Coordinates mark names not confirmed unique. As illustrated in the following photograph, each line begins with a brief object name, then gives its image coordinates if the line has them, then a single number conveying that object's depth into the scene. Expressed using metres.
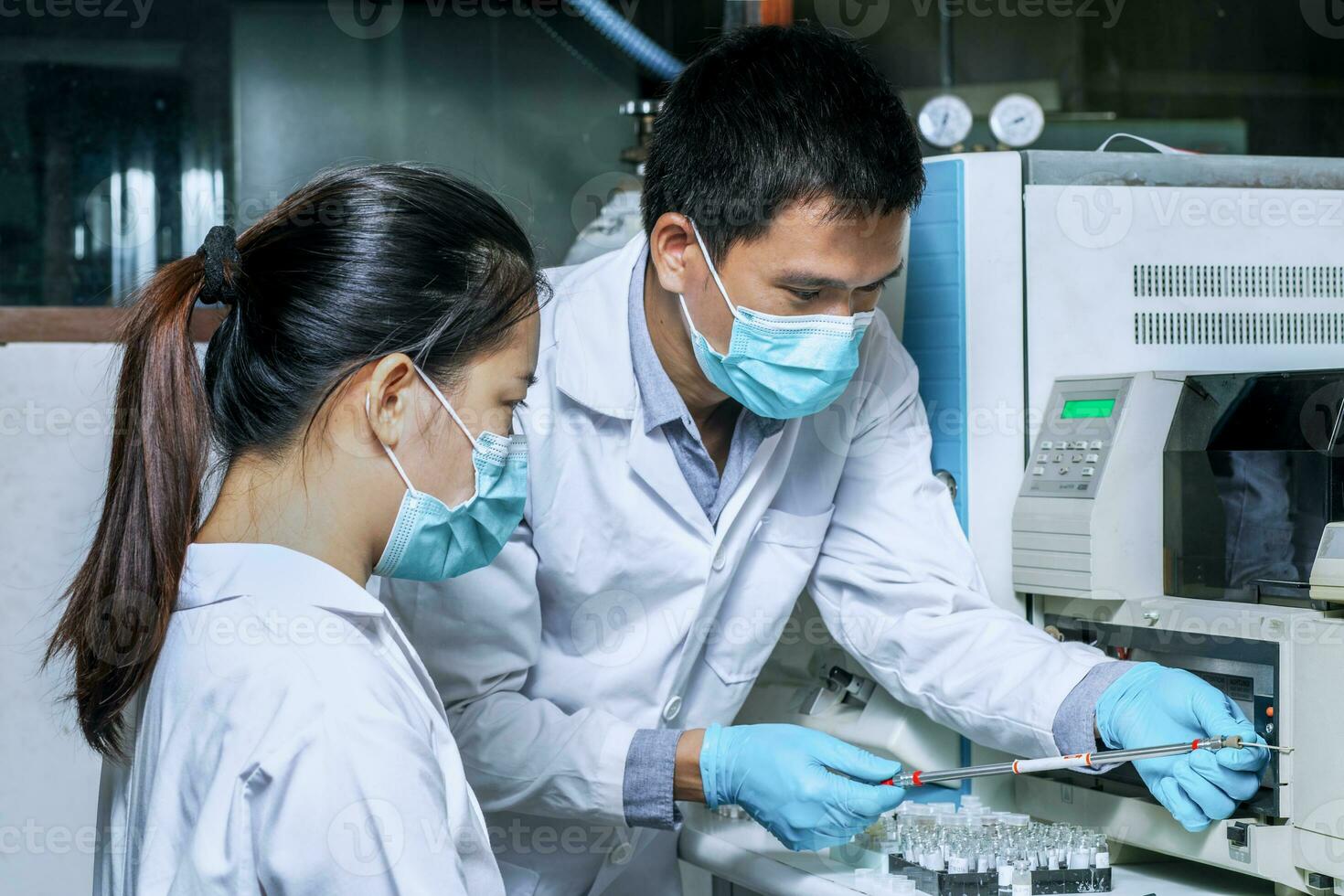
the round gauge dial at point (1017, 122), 2.56
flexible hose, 2.43
